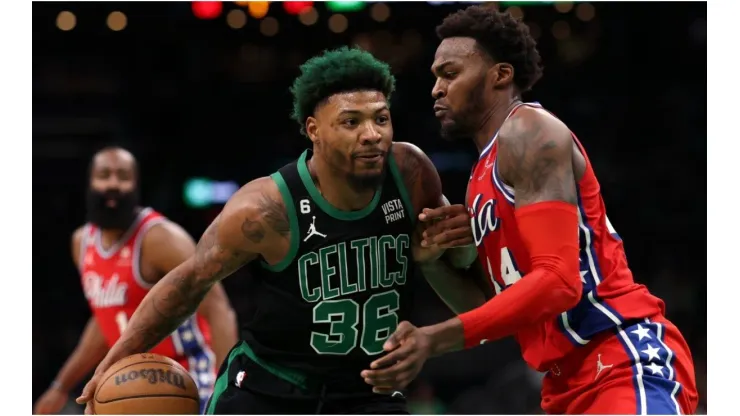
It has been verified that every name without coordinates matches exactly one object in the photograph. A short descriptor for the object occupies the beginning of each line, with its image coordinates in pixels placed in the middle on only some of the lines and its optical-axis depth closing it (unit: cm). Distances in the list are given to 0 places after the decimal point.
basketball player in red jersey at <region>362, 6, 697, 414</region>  318
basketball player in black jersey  389
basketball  386
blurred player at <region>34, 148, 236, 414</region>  611
